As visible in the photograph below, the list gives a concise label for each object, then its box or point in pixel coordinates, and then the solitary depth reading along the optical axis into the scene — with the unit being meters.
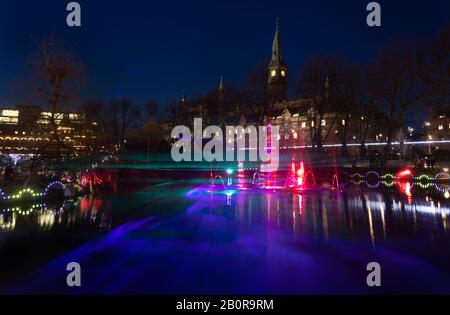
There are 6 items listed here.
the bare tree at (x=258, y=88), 50.94
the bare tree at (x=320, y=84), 46.41
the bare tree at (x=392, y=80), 38.38
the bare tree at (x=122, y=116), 69.44
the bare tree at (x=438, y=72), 32.34
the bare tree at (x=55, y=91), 21.22
